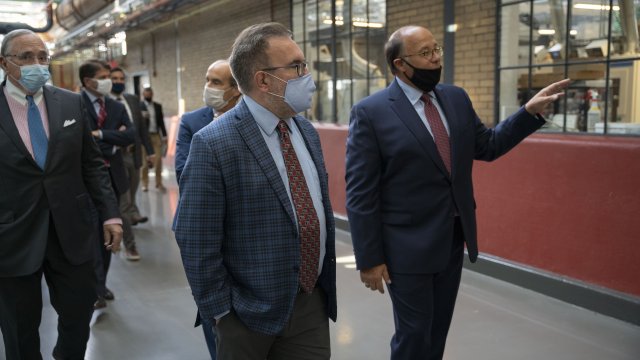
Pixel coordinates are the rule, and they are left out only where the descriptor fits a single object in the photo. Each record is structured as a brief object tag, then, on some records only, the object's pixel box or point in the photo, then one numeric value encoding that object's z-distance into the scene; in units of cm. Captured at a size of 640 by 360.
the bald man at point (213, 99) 342
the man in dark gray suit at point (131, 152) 609
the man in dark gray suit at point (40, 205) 274
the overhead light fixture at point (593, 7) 468
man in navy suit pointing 263
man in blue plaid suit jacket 188
